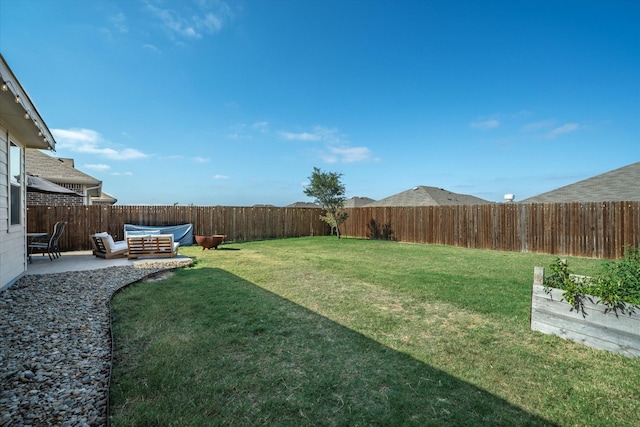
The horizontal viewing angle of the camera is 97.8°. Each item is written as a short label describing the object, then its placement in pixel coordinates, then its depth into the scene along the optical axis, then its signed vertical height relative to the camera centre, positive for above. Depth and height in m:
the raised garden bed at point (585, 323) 2.52 -1.10
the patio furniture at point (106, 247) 8.07 -0.99
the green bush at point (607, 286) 2.58 -0.75
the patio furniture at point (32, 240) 7.75 -0.86
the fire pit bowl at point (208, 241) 10.59 -1.05
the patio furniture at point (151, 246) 8.28 -0.99
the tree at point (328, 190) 14.69 +1.21
